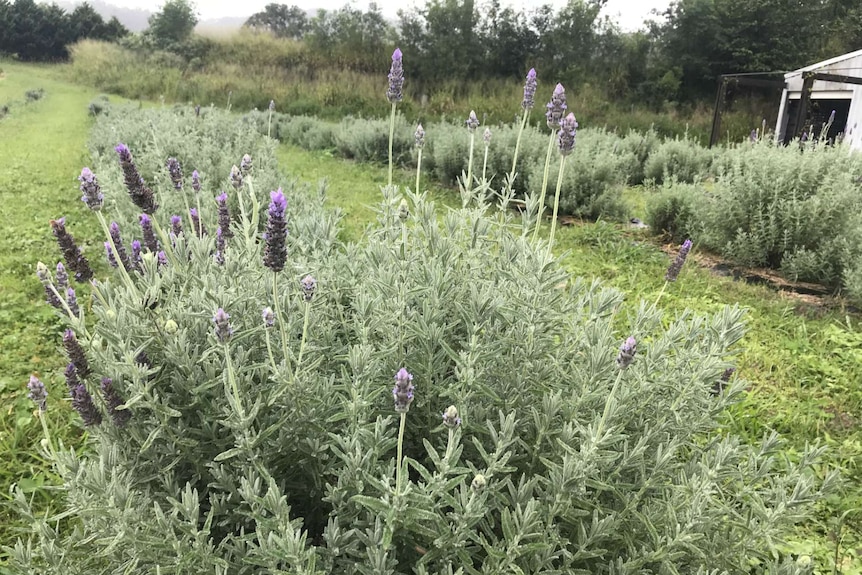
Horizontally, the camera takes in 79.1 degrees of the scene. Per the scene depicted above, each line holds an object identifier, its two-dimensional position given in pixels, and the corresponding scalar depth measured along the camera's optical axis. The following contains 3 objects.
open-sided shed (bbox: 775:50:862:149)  9.02
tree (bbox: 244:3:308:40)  27.19
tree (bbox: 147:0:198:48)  29.91
